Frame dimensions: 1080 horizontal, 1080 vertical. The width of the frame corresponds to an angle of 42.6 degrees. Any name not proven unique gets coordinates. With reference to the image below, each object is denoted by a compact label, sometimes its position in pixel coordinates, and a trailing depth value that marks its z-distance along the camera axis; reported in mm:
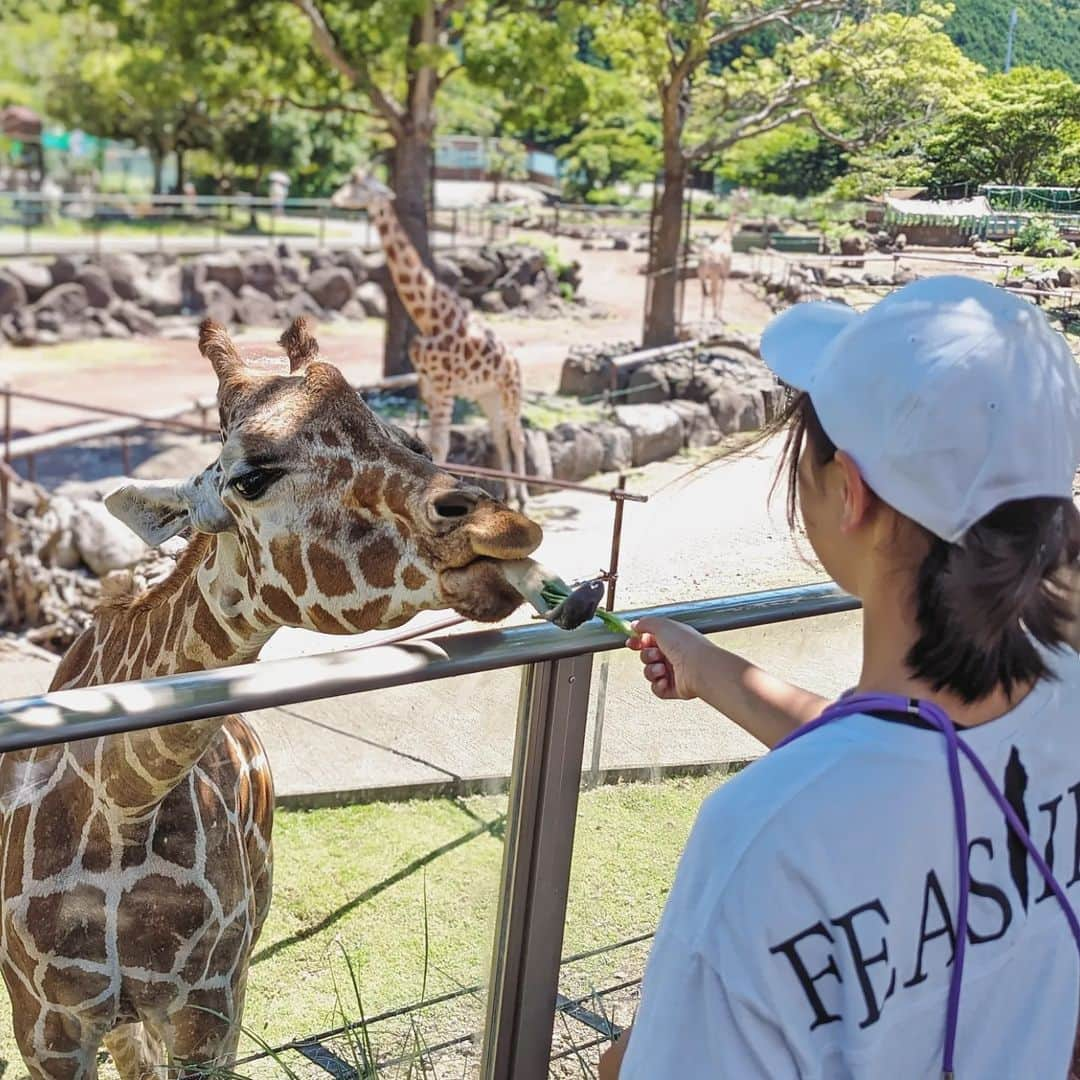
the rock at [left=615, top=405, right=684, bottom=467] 10477
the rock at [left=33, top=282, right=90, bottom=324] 17828
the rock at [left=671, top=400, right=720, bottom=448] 10555
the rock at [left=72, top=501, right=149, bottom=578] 8945
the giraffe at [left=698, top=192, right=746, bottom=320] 12648
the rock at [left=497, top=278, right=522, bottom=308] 18500
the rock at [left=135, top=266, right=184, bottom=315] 18859
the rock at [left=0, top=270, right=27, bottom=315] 17578
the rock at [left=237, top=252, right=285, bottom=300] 19469
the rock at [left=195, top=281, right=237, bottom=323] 18719
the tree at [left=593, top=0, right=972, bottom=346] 5668
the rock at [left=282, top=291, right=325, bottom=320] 18953
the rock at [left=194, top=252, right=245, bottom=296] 19297
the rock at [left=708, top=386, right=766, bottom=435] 9644
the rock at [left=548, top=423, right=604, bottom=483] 10398
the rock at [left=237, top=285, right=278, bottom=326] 18891
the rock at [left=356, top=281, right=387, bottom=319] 19875
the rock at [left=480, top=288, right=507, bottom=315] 18406
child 985
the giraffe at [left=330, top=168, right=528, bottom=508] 10695
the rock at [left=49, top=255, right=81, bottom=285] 18281
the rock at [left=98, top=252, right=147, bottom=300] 18703
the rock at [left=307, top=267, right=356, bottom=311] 19469
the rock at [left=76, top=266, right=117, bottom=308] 18281
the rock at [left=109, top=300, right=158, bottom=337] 18141
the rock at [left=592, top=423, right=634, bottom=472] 10344
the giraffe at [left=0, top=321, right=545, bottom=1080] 2064
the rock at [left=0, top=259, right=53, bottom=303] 17922
